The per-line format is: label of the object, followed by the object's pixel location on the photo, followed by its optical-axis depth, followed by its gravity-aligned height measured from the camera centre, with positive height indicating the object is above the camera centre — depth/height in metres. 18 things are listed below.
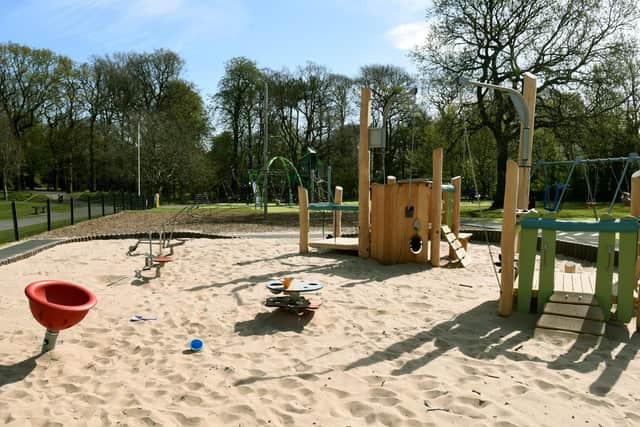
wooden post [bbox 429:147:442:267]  8.39 -0.34
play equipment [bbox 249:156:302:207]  27.98 +0.08
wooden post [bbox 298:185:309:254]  9.95 -0.87
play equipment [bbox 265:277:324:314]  5.22 -1.26
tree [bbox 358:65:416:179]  40.88 +8.47
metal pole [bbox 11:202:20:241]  11.52 -1.18
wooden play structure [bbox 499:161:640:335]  4.99 -0.95
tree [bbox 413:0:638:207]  22.41 +6.82
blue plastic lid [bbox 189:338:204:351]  4.43 -1.48
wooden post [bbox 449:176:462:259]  9.31 -0.45
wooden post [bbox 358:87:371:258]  8.62 +0.09
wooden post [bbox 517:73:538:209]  5.91 +0.77
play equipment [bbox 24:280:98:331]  3.94 -1.06
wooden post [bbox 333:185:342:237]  10.73 -0.72
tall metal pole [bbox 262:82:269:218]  21.41 +0.04
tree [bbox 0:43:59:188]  43.06 +8.96
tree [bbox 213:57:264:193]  44.59 +7.89
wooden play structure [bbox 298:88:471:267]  8.48 -0.58
